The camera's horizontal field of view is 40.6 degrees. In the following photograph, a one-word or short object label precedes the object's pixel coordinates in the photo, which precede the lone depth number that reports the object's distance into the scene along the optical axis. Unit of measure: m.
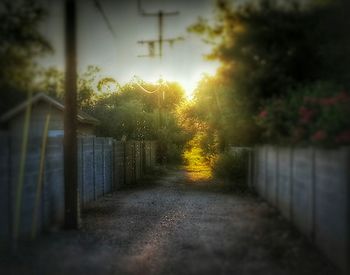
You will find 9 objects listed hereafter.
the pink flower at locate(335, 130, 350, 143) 6.98
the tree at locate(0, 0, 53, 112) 9.53
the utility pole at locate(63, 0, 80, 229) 10.18
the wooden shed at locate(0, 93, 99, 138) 9.88
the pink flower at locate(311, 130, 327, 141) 7.52
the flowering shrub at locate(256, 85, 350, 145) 7.49
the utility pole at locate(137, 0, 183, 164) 17.27
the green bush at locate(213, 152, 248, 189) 19.33
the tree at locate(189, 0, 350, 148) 11.38
